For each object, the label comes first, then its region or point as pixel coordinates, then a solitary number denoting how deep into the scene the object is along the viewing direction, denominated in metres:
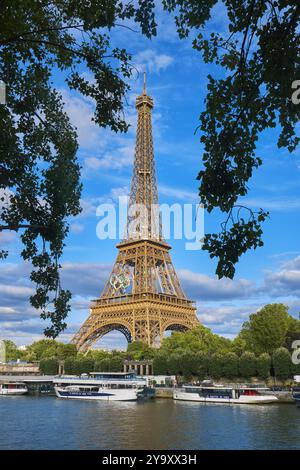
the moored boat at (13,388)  81.06
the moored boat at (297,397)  52.18
